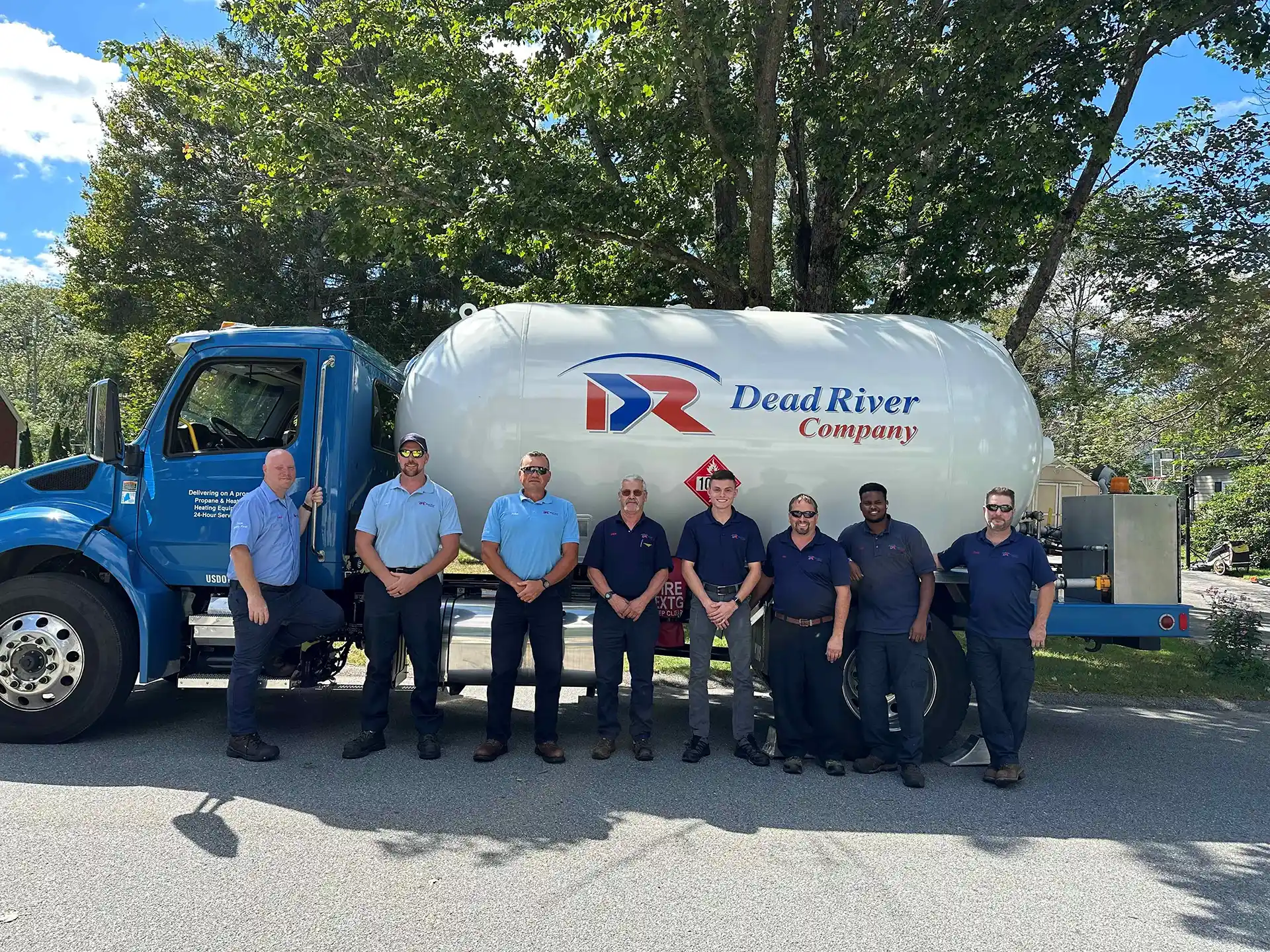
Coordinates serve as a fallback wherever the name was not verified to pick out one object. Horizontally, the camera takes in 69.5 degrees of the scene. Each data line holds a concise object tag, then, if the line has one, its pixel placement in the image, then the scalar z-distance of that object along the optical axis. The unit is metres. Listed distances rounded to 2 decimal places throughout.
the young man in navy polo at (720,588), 5.95
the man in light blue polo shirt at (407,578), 5.80
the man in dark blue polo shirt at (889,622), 5.90
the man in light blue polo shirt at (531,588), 5.84
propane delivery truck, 6.18
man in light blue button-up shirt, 5.57
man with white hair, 5.90
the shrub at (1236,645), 8.97
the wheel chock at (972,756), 6.13
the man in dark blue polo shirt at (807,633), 5.91
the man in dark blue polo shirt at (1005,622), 5.83
